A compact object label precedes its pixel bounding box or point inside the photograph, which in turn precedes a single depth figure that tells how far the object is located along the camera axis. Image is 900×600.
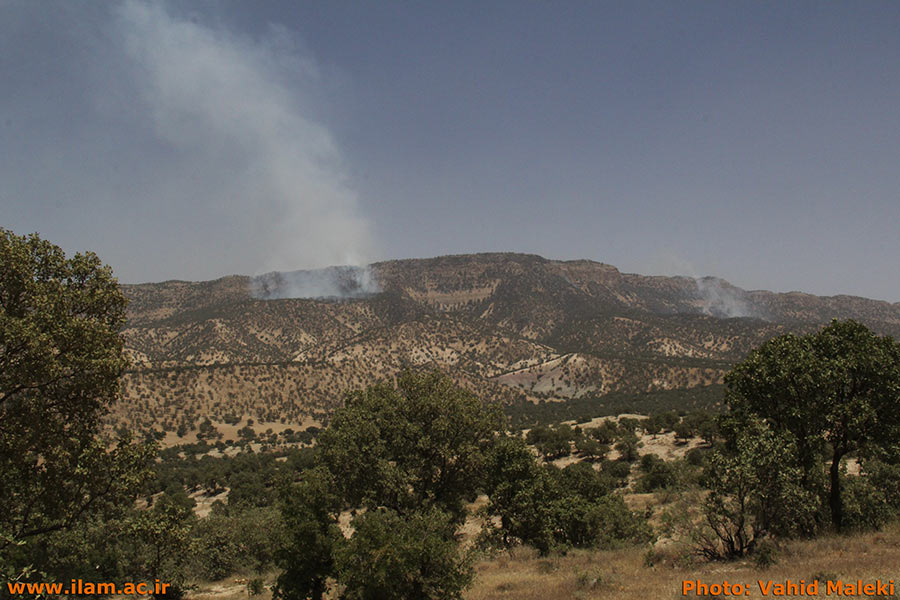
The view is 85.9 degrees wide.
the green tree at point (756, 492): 17.33
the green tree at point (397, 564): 13.99
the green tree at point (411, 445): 23.94
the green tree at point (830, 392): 19.02
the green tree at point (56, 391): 11.98
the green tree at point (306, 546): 17.30
